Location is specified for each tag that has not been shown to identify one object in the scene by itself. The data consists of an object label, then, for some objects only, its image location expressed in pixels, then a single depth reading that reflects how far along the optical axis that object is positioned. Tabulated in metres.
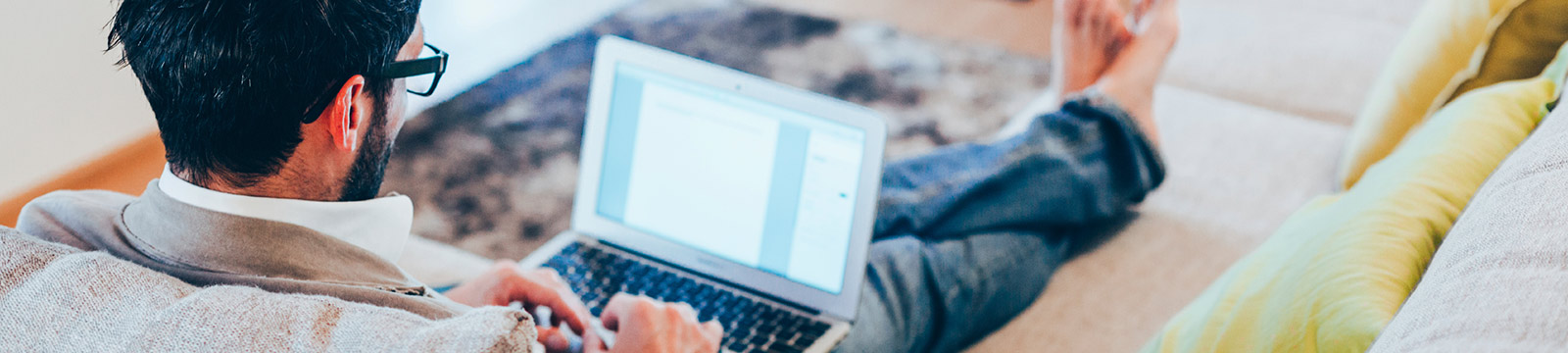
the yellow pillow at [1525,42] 1.22
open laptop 1.12
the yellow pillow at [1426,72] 1.27
